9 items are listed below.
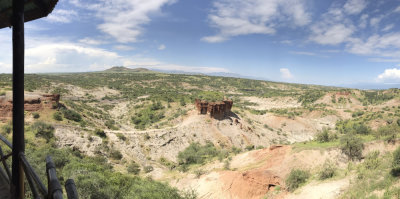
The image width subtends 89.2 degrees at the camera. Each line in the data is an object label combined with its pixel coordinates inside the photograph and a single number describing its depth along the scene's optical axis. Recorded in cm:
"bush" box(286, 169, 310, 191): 1783
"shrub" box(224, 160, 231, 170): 2411
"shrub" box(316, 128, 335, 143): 2405
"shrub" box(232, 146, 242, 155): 3559
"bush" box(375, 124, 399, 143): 1888
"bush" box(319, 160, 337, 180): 1736
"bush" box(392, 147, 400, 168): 1344
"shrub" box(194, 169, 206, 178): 2328
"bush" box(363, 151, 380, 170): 1606
